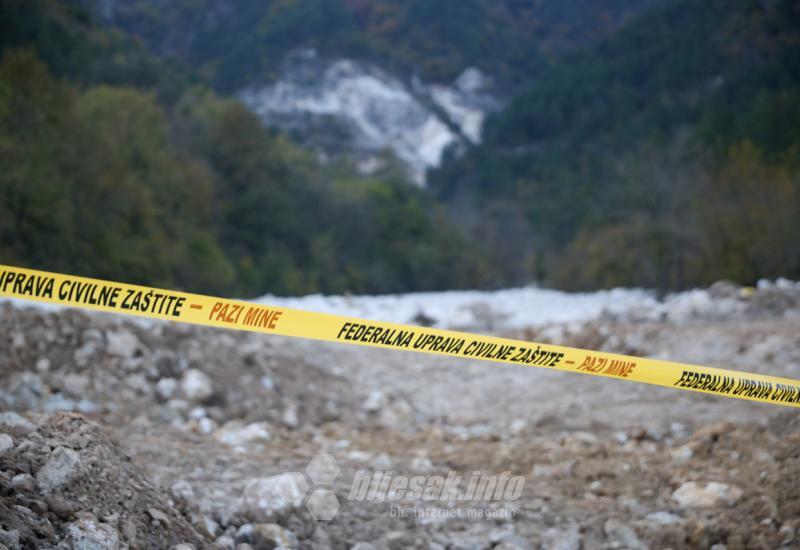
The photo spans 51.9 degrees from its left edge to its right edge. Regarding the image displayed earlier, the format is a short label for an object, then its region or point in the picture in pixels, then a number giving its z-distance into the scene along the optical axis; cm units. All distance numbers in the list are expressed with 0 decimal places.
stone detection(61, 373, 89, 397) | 760
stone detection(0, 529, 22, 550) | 335
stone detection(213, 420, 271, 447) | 661
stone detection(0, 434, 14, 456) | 395
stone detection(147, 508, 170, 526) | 401
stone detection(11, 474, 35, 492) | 377
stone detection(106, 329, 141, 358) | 857
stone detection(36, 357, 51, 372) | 793
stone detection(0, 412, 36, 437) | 421
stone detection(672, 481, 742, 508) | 489
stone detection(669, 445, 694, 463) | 585
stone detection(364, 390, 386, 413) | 916
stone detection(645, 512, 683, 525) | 470
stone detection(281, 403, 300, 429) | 817
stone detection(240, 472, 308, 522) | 445
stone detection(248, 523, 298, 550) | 420
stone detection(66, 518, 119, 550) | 355
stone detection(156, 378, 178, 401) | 812
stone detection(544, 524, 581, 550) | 443
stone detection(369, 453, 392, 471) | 581
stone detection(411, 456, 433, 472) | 580
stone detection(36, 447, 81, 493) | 383
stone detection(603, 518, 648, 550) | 444
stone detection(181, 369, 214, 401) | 827
